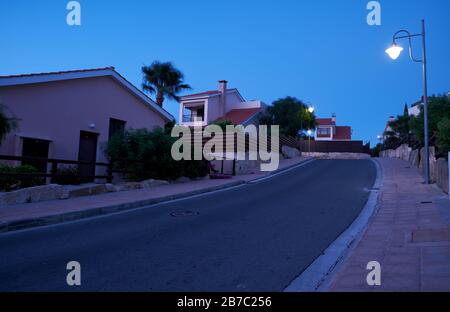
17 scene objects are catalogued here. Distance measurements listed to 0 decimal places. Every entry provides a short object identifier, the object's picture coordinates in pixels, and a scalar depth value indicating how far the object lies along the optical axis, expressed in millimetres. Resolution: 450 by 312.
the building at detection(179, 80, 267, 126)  39281
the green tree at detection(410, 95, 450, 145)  19838
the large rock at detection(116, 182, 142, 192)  12945
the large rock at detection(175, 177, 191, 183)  16234
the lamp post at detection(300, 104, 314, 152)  40416
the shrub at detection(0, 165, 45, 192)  10078
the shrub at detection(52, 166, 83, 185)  13335
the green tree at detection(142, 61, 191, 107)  32125
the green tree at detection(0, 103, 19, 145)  10484
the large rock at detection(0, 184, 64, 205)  9133
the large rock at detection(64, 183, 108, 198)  10844
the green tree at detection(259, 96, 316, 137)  41156
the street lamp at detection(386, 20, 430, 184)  13535
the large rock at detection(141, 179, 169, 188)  13962
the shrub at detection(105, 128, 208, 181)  14812
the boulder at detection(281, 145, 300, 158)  33188
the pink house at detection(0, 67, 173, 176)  12617
